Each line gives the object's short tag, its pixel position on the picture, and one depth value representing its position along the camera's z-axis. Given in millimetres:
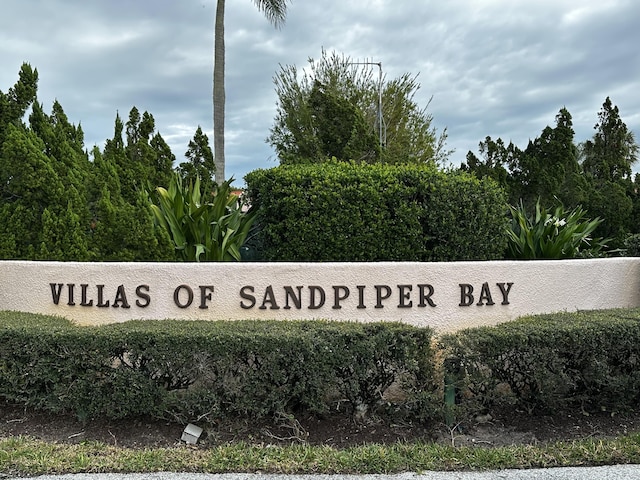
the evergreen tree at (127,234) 6410
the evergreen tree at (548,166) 12445
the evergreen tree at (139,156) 7859
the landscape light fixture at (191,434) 4488
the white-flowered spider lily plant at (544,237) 7523
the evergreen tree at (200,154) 12344
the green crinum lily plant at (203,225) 6719
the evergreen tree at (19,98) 6984
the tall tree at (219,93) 16600
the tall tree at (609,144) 23781
